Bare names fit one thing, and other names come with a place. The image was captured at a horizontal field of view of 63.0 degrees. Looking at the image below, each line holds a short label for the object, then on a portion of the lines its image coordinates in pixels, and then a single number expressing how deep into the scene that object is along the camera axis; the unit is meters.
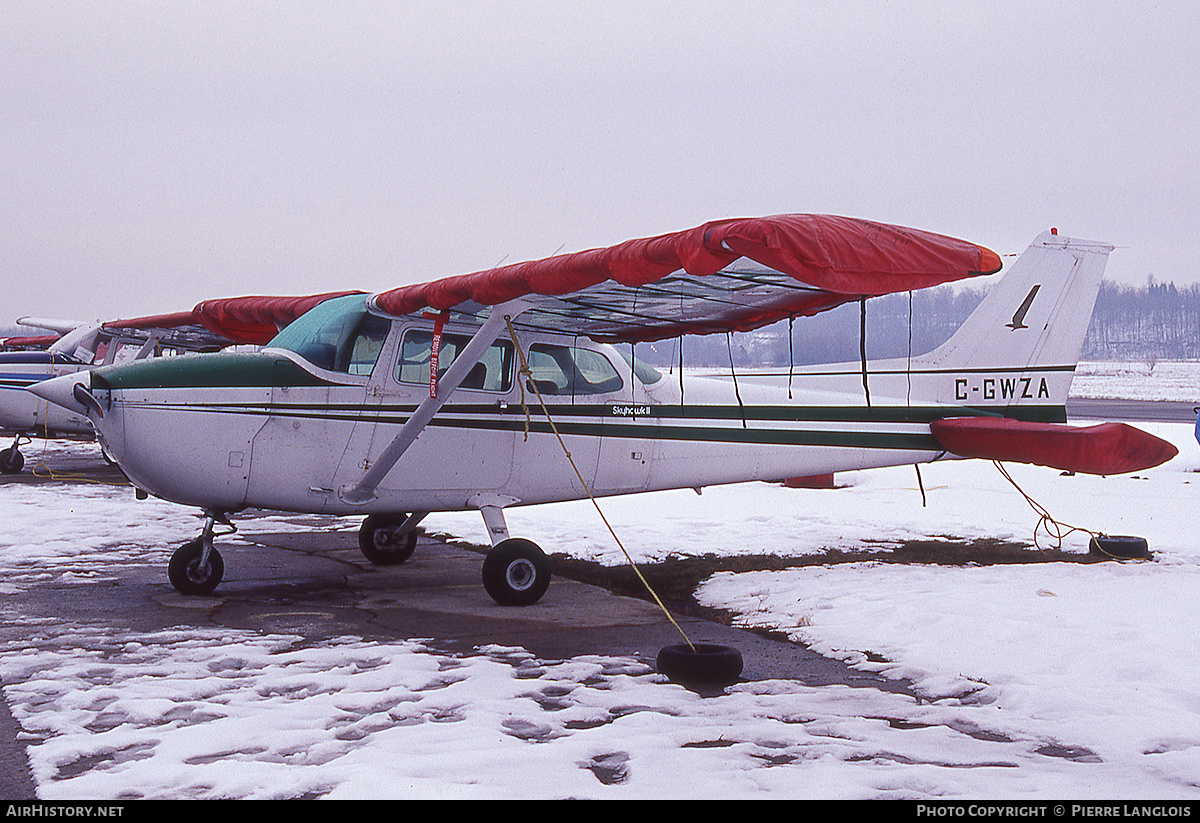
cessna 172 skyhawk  6.65
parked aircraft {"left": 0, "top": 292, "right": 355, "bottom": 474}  15.72
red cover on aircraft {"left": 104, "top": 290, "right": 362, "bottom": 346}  9.44
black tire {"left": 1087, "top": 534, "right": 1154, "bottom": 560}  8.87
